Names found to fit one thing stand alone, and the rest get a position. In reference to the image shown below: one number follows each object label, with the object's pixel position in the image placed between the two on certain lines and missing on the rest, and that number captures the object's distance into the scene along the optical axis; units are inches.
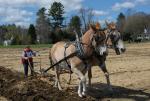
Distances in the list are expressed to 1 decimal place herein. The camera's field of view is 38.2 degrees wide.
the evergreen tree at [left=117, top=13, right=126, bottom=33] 2671.7
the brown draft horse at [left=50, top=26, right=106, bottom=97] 246.9
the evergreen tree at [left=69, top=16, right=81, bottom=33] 2078.8
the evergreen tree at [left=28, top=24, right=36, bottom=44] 2117.2
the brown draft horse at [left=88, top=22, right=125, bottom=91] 247.0
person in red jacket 346.1
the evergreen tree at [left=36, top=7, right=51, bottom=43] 2137.3
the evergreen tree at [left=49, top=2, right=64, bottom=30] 2451.9
